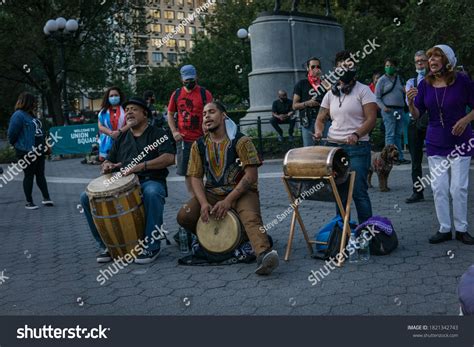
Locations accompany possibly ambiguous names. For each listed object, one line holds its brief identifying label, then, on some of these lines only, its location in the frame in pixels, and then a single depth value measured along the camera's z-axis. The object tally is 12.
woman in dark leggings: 10.17
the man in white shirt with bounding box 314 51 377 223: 5.88
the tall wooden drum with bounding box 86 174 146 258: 5.67
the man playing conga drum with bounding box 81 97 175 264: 6.07
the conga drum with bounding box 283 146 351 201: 5.36
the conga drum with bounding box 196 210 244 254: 5.58
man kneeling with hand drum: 5.60
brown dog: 9.38
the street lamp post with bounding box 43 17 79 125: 21.43
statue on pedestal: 17.40
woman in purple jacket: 5.75
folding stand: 5.38
